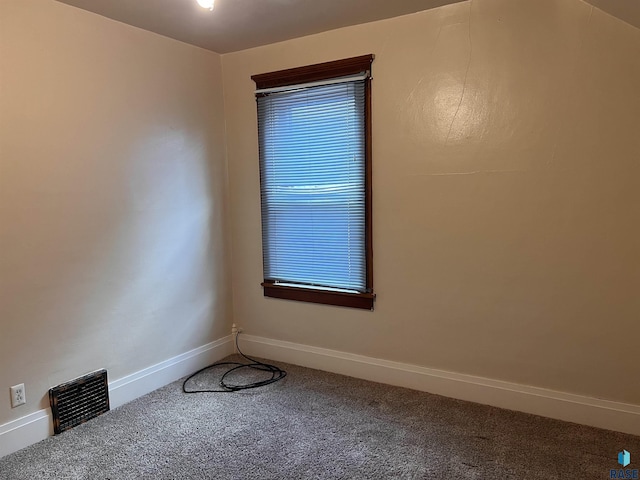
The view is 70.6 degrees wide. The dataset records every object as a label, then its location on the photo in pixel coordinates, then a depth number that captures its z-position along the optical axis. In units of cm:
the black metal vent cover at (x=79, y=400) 252
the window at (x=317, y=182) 304
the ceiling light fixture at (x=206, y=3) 178
